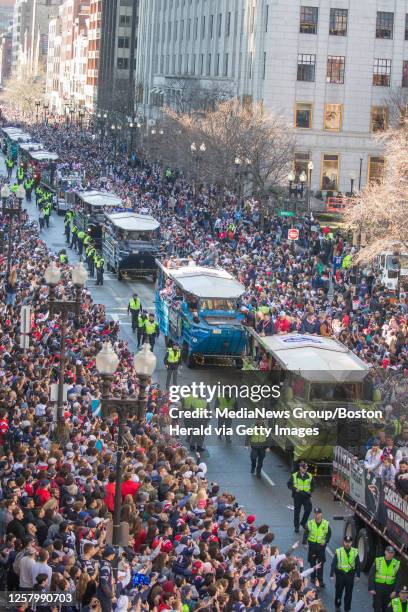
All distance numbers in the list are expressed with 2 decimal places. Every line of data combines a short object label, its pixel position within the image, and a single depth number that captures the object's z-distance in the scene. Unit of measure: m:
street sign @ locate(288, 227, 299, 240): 57.41
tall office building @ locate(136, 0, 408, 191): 93.38
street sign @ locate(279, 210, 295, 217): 70.50
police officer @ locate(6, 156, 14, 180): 106.89
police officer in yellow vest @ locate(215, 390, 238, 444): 32.47
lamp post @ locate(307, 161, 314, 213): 82.53
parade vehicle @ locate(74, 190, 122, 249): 64.75
